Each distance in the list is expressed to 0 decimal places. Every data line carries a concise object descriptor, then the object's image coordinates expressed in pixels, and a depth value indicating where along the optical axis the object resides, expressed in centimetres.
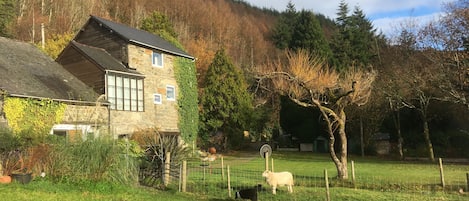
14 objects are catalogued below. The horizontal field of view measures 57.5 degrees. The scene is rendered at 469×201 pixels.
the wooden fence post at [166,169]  1313
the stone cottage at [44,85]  1808
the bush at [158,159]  1341
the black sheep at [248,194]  1040
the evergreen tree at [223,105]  3503
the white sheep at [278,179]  1189
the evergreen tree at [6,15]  3257
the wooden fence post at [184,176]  1230
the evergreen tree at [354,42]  4498
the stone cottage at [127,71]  2247
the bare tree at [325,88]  1639
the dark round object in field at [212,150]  3215
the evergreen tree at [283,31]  5538
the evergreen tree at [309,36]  4575
